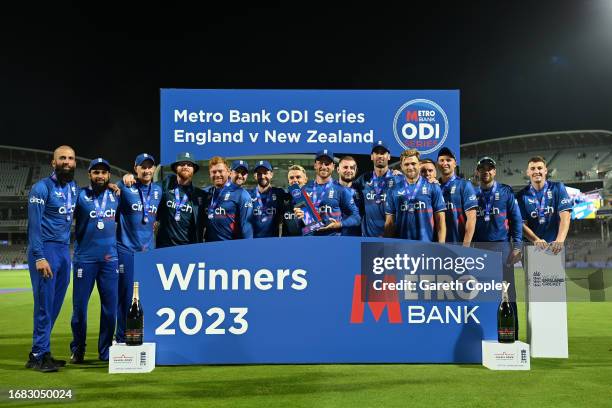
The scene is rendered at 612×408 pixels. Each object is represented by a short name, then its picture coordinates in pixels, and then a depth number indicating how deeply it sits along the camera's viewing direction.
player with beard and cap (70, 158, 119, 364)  6.69
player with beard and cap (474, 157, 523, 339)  7.18
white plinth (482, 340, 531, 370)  6.07
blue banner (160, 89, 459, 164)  8.26
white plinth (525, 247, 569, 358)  6.91
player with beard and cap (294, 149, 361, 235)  7.00
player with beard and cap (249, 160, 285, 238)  7.37
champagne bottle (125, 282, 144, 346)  6.04
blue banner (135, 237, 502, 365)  6.36
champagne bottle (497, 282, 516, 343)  6.21
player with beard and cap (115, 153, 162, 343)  6.92
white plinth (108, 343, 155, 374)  5.91
